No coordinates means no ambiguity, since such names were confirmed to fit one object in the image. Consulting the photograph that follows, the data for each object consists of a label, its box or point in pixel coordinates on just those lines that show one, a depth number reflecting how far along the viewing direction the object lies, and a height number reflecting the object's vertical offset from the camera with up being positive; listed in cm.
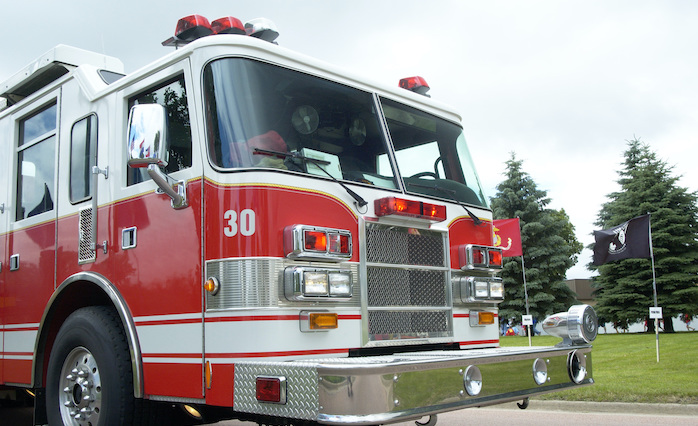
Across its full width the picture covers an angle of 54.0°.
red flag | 1648 +153
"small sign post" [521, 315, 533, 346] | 1691 -55
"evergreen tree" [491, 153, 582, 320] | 3491 +233
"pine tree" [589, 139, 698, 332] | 3131 +147
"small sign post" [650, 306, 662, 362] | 1399 -40
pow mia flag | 1594 +127
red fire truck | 366 +33
